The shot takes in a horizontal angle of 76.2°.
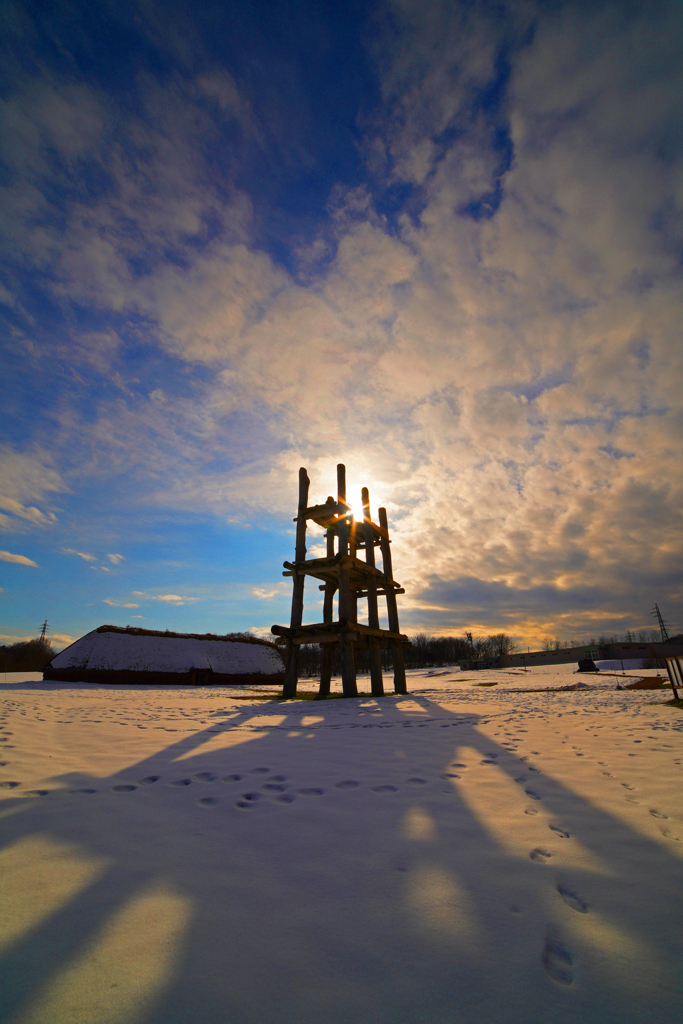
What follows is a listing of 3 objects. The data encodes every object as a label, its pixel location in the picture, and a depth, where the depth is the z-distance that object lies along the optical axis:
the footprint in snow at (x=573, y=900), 1.73
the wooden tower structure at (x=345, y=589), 12.26
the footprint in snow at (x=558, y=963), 1.39
